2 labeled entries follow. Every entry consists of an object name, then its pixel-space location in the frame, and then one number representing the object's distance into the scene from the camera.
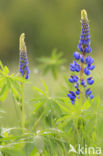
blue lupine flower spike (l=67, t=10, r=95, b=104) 4.66
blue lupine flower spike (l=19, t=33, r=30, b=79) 4.81
